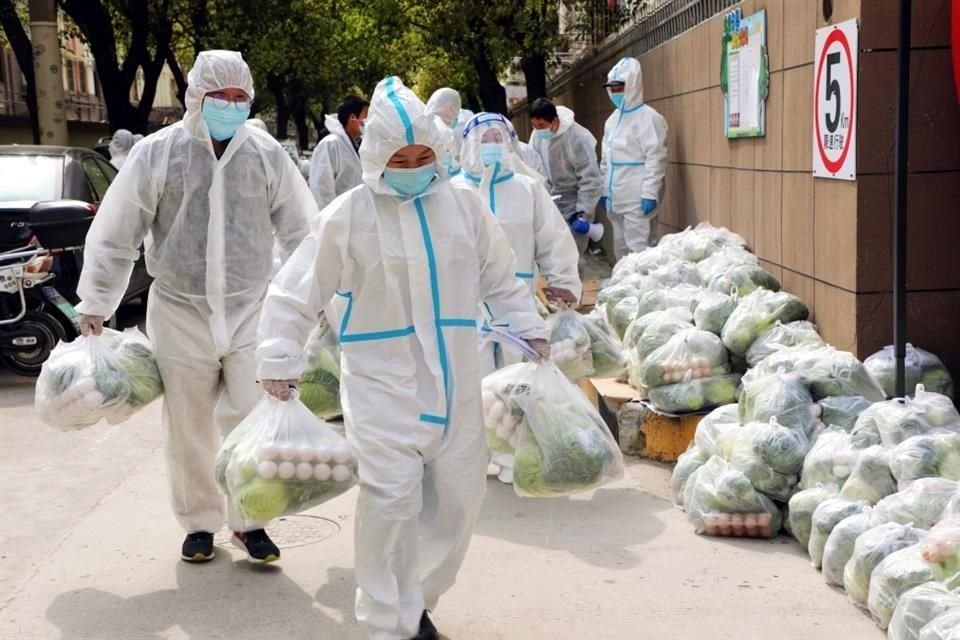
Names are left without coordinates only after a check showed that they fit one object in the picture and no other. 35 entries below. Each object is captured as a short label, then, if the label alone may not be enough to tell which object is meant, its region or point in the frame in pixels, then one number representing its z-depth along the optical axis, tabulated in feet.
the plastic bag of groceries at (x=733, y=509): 16.88
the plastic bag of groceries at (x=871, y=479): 15.33
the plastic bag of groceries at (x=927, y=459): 14.80
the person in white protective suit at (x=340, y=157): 29.37
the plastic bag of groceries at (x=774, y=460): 16.90
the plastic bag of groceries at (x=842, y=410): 17.35
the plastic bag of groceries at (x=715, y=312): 22.07
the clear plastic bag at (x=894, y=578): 12.90
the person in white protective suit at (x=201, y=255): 15.51
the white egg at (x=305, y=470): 12.46
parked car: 29.76
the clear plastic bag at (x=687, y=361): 21.12
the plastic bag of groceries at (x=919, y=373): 18.25
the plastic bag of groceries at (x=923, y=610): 11.71
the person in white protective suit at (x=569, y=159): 36.58
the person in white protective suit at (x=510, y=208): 20.04
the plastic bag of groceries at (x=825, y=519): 15.23
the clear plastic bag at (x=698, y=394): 20.97
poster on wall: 24.53
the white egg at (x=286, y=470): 12.48
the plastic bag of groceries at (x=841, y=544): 14.65
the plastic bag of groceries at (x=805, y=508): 16.03
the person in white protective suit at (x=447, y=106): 31.06
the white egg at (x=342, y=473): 12.50
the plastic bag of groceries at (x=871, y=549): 13.73
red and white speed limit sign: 19.08
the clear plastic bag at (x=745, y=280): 23.26
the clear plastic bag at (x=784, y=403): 17.51
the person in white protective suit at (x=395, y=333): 12.49
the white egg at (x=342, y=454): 12.48
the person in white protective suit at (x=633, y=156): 33.65
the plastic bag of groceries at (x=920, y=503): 14.03
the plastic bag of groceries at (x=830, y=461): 16.03
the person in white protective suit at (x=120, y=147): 50.88
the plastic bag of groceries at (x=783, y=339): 20.40
